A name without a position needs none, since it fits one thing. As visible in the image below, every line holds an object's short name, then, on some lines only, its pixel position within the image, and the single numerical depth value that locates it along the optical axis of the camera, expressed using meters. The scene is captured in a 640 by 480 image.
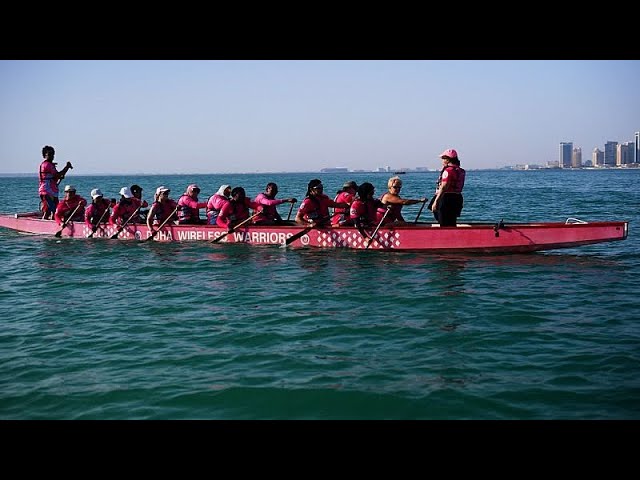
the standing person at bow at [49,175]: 21.83
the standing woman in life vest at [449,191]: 15.11
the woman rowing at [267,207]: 18.67
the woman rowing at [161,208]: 20.02
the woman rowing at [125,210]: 21.00
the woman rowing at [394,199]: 16.30
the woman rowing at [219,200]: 19.09
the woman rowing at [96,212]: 21.50
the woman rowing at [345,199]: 17.73
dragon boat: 14.80
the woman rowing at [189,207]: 20.38
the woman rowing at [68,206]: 22.14
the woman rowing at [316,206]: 17.33
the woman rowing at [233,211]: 18.58
